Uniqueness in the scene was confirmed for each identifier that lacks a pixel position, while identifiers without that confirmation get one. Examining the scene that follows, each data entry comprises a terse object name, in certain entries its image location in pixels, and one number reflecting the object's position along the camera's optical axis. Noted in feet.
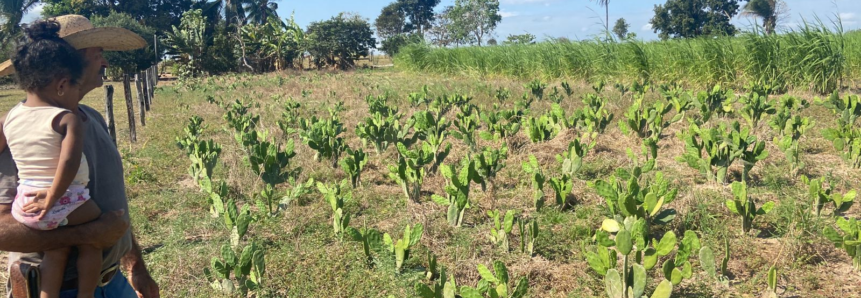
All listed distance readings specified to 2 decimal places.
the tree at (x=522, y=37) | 145.59
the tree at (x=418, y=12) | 184.65
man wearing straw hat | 5.77
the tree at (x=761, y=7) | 148.25
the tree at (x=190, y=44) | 86.48
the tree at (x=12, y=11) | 85.97
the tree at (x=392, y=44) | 119.44
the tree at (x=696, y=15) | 143.02
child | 5.59
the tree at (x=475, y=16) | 164.76
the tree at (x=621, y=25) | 212.78
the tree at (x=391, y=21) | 185.98
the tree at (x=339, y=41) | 95.50
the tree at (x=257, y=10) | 128.73
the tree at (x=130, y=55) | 86.48
